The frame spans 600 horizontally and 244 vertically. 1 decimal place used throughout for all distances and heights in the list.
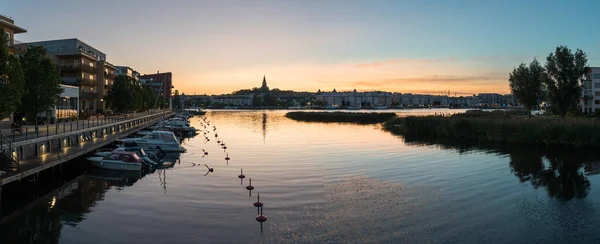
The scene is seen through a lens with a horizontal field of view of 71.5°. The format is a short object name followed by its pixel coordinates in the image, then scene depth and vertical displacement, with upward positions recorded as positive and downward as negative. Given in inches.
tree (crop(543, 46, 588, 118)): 2741.1 +240.9
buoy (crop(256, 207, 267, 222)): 739.7 -192.2
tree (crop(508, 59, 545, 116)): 3213.6 +211.4
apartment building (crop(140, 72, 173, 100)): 7322.8 +487.8
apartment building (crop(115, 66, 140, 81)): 5383.9 +514.2
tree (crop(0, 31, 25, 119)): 1023.6 +72.9
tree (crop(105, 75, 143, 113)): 3221.0 +103.3
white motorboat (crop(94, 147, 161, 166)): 1362.0 -153.0
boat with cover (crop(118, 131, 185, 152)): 1688.0 -130.8
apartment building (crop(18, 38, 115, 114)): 3058.6 +304.9
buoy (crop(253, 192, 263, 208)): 831.3 -187.7
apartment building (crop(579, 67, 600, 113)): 3809.1 +174.9
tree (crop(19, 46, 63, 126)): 1630.2 +98.1
